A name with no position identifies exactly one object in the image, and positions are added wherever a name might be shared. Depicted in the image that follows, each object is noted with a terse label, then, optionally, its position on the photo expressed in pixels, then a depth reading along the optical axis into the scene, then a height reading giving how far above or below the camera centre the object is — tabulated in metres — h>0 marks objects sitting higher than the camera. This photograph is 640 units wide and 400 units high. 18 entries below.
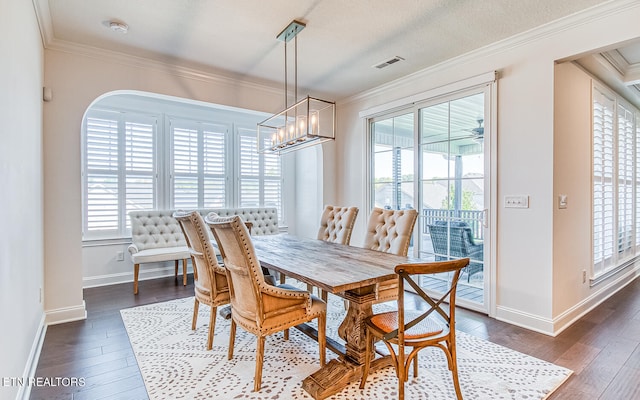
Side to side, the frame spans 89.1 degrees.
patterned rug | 1.96 -1.17
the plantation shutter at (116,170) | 4.42 +0.40
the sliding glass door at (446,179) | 3.39 +0.22
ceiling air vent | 3.55 +1.53
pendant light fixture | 2.81 +0.62
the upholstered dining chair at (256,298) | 1.95 -0.64
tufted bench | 4.18 -0.58
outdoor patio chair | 3.43 -0.51
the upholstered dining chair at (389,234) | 2.58 -0.33
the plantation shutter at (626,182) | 4.05 +0.20
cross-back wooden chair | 1.61 -0.73
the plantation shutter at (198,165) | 5.05 +0.53
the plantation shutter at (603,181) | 3.48 +0.19
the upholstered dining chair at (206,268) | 2.50 -0.56
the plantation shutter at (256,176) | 5.65 +0.39
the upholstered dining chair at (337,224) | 3.46 -0.30
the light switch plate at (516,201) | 2.98 -0.03
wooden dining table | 1.90 -0.49
